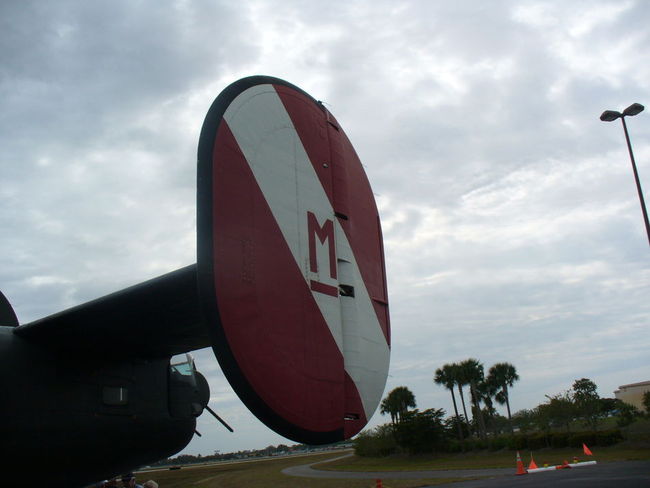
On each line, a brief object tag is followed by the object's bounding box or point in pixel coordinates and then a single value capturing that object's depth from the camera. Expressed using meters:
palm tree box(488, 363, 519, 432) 65.06
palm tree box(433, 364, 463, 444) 60.97
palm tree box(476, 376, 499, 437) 63.38
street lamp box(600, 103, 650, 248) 15.07
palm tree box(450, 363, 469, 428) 60.31
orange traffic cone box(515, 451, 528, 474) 23.52
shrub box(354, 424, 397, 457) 57.88
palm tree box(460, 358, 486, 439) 60.12
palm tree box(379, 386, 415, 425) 64.75
